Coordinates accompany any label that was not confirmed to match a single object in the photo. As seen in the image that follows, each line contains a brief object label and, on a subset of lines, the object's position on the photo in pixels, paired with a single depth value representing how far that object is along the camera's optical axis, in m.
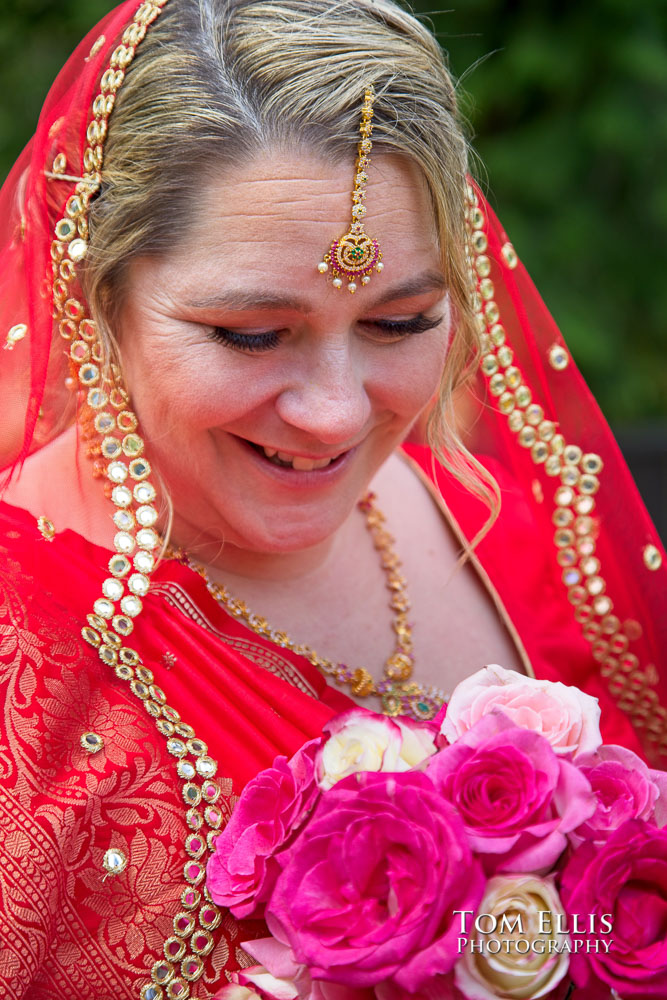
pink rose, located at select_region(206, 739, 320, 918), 1.25
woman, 1.28
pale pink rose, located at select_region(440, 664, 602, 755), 1.25
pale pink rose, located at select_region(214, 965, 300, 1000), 1.24
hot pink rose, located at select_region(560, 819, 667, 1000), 1.21
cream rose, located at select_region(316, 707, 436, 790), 1.26
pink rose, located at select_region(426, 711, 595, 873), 1.21
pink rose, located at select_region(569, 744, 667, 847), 1.23
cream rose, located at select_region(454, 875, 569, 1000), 1.20
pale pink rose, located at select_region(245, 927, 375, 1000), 1.22
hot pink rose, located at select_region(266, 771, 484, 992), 1.20
